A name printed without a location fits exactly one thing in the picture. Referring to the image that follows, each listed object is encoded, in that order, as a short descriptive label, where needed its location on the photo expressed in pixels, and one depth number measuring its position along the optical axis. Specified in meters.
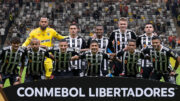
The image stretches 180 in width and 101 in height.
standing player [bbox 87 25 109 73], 13.62
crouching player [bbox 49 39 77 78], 12.76
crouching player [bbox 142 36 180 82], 12.74
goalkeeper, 15.04
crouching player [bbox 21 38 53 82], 12.55
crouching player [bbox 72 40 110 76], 12.48
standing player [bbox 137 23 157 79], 13.51
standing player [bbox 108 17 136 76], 14.32
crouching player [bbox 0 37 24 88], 12.43
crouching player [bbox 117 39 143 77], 12.71
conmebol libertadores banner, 9.73
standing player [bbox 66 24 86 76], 13.58
